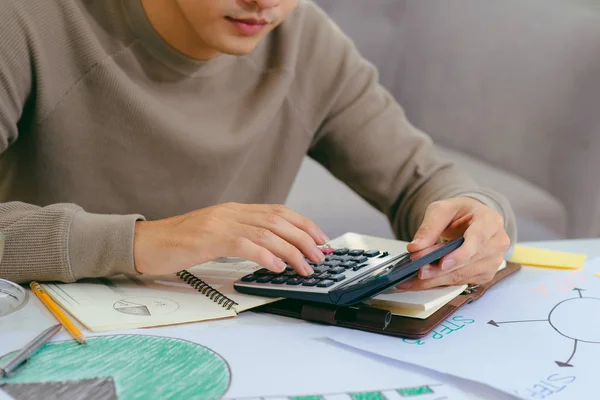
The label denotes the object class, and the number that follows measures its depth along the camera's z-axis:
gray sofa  1.66
